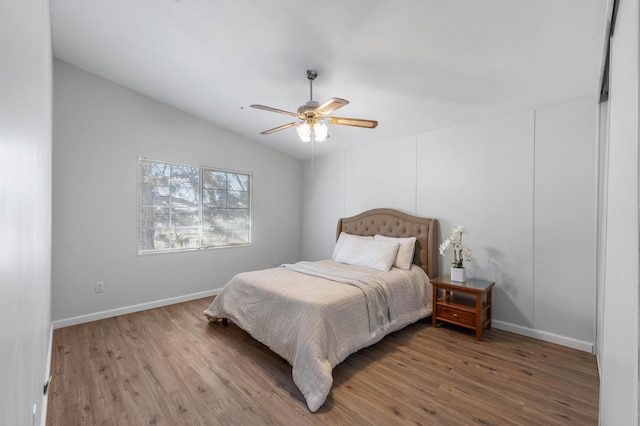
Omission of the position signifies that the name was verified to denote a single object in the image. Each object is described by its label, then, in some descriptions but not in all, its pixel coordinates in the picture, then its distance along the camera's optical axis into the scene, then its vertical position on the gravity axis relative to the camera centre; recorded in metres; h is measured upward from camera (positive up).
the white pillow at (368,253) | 3.39 -0.55
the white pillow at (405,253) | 3.43 -0.53
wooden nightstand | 2.77 -1.00
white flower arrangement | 3.16 -0.42
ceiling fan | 2.40 +0.81
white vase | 3.05 -0.70
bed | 2.10 -0.85
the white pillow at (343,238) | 4.05 -0.41
